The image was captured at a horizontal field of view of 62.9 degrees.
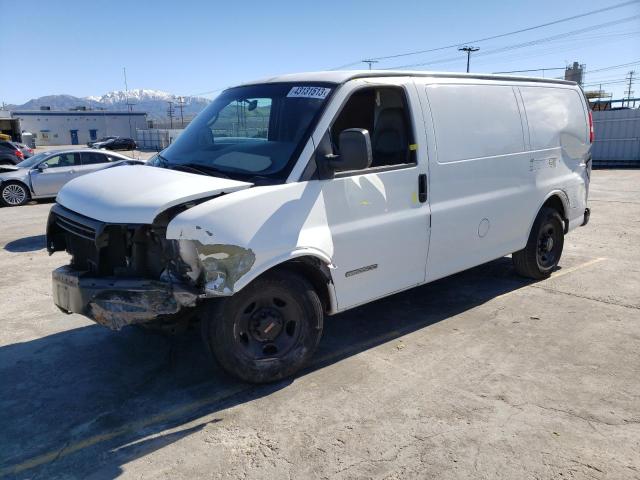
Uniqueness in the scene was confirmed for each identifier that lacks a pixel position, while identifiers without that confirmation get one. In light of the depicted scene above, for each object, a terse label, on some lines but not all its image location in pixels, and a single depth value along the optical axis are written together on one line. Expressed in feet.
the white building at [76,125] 287.89
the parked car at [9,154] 64.59
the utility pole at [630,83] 234.01
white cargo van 11.30
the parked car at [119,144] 196.34
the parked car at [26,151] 78.00
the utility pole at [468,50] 188.61
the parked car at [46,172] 46.93
